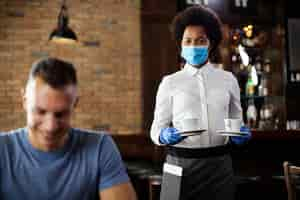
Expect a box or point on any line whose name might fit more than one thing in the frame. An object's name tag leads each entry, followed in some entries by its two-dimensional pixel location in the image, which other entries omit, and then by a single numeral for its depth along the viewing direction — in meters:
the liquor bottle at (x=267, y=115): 4.49
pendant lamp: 4.20
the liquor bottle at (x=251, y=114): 4.44
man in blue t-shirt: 1.07
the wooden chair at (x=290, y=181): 2.01
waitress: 1.78
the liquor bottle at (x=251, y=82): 4.53
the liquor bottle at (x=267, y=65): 4.63
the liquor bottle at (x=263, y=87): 4.57
